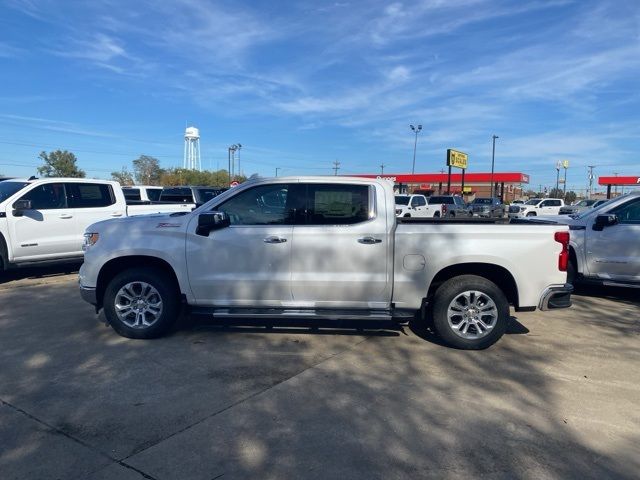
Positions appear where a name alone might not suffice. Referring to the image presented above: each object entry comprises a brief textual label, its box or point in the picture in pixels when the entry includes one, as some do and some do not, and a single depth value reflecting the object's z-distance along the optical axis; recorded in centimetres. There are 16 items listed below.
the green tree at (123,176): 7975
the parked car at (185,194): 1753
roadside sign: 4644
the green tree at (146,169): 8962
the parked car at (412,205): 2677
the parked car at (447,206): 2920
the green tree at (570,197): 9225
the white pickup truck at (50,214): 908
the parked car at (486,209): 3222
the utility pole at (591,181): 9720
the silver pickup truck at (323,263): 547
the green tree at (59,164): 6588
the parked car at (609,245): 770
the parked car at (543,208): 3541
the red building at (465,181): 6393
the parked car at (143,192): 1873
